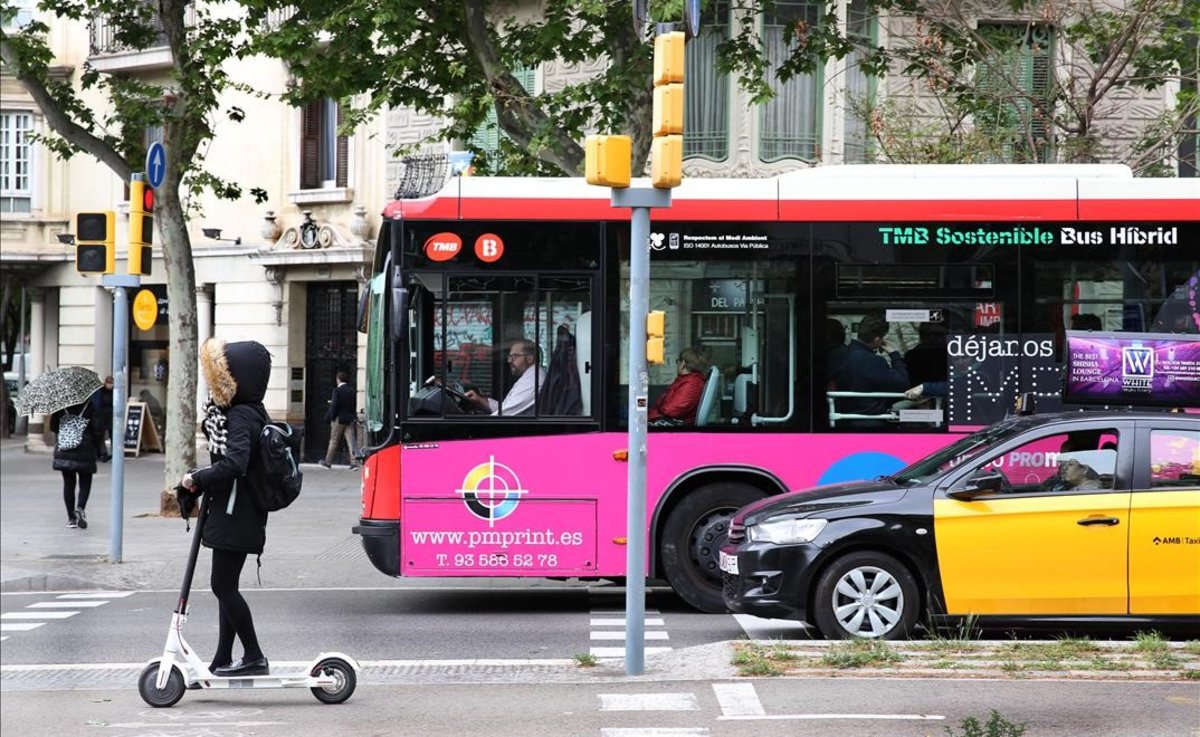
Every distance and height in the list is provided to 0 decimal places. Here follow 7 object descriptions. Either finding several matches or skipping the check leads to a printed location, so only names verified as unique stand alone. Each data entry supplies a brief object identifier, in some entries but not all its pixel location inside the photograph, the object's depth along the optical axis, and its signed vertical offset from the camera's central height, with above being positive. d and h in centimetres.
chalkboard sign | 3344 -138
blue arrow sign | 1716 +195
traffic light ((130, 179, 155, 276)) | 1600 +125
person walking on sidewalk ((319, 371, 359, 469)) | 2919 -103
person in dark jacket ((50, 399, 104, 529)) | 1894 -119
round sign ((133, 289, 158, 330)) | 1783 +51
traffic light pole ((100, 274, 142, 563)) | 1577 -15
